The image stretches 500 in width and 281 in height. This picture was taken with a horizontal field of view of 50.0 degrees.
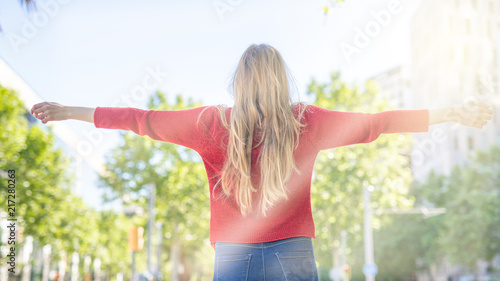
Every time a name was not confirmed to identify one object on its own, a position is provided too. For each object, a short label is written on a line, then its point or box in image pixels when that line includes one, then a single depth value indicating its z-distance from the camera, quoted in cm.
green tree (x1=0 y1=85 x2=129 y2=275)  1909
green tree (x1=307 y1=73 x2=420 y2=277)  2948
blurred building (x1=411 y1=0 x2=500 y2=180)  5297
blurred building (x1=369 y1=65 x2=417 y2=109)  8625
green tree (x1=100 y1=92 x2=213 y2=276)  3566
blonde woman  198
